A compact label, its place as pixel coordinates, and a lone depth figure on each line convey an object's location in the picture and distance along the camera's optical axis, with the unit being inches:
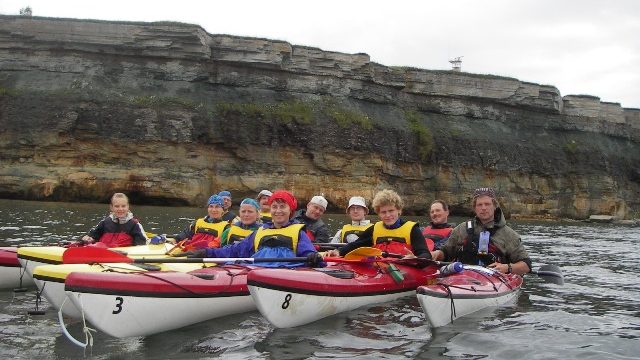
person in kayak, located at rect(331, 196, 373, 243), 392.8
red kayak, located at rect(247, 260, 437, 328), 256.4
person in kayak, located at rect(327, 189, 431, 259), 331.0
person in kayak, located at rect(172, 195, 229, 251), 402.7
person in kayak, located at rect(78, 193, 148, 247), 396.2
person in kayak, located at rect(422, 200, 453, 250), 419.8
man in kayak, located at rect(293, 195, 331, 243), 429.1
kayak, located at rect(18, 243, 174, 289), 328.8
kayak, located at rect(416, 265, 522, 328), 270.4
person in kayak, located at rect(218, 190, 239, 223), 446.3
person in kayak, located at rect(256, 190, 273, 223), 467.5
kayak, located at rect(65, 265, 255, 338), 233.3
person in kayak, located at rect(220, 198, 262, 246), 362.6
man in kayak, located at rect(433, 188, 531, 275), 339.6
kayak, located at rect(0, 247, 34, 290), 349.4
